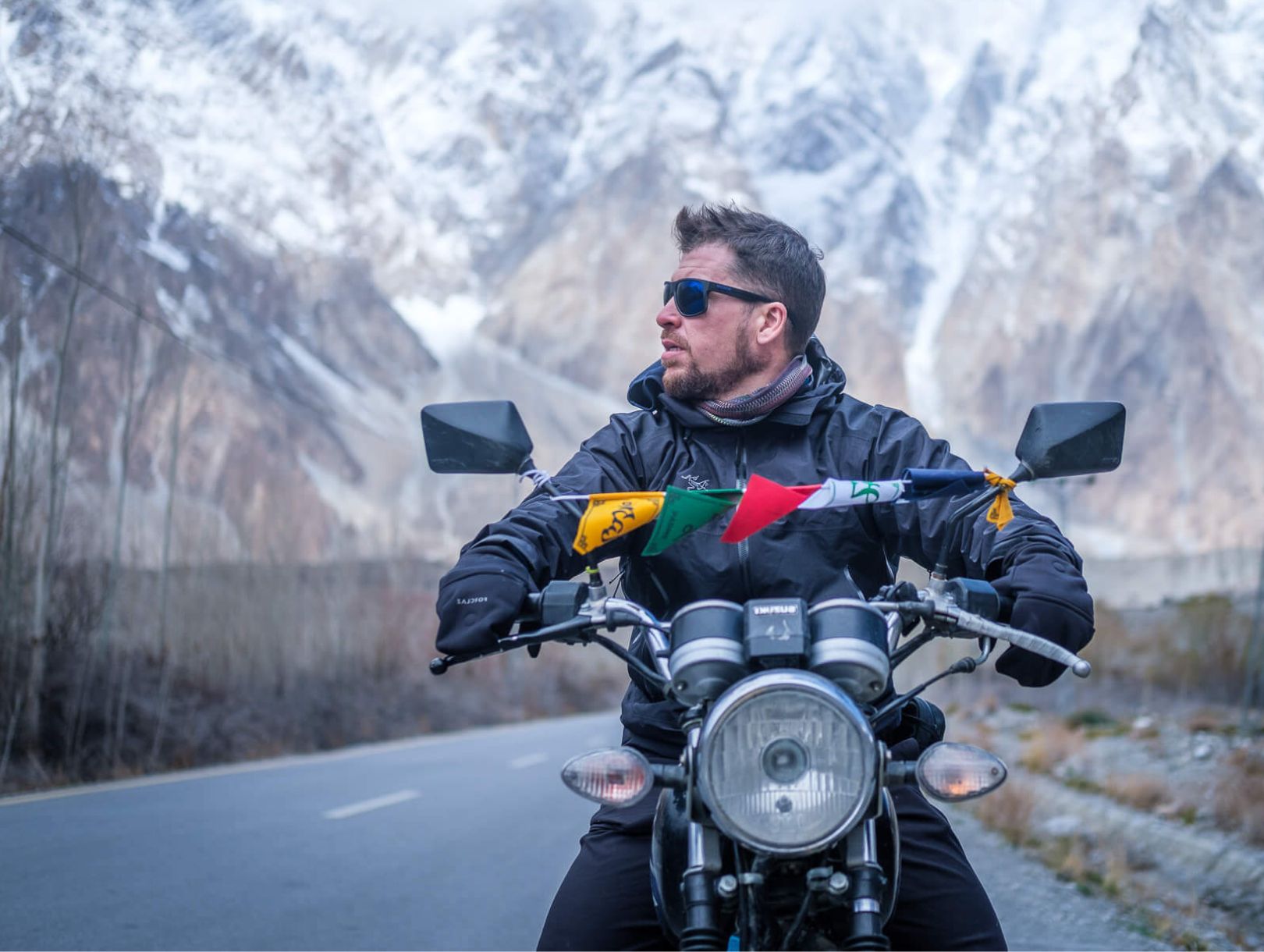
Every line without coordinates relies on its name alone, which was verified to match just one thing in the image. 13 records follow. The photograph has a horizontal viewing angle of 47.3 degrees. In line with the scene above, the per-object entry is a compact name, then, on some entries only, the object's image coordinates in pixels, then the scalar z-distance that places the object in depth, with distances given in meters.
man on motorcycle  2.64
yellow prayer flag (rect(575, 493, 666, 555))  2.63
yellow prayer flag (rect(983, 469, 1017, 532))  2.69
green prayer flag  2.59
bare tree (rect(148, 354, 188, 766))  17.84
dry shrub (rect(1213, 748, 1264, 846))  11.23
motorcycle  2.19
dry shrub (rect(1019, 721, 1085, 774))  19.64
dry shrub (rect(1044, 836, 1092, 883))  9.38
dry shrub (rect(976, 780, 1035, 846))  11.69
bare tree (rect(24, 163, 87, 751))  14.56
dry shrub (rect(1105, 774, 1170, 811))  14.27
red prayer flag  2.56
